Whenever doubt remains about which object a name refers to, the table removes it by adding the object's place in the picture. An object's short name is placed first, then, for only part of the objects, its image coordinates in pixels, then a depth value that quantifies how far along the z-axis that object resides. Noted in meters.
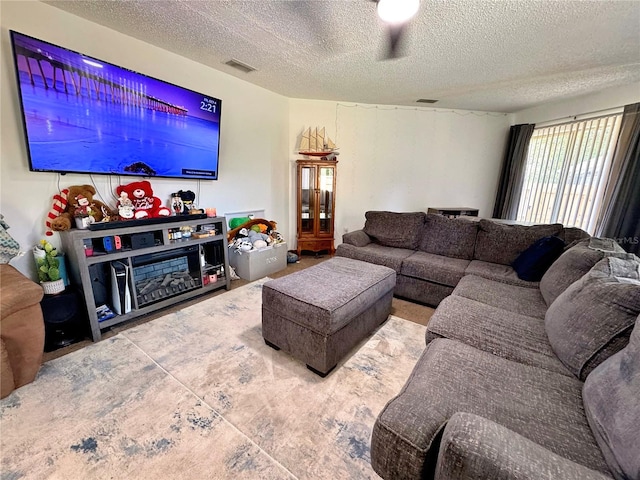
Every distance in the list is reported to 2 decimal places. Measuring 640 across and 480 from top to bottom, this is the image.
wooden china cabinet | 3.89
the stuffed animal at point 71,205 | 1.85
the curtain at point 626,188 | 2.85
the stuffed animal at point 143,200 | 2.21
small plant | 1.80
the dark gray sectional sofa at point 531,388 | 0.68
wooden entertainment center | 1.88
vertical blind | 3.29
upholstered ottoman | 1.58
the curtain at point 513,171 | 4.21
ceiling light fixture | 1.30
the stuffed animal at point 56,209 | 1.92
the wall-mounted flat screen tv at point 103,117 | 1.72
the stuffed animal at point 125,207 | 2.11
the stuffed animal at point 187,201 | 2.62
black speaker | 1.76
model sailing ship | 3.86
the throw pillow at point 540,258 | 2.10
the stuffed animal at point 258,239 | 3.21
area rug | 1.11
